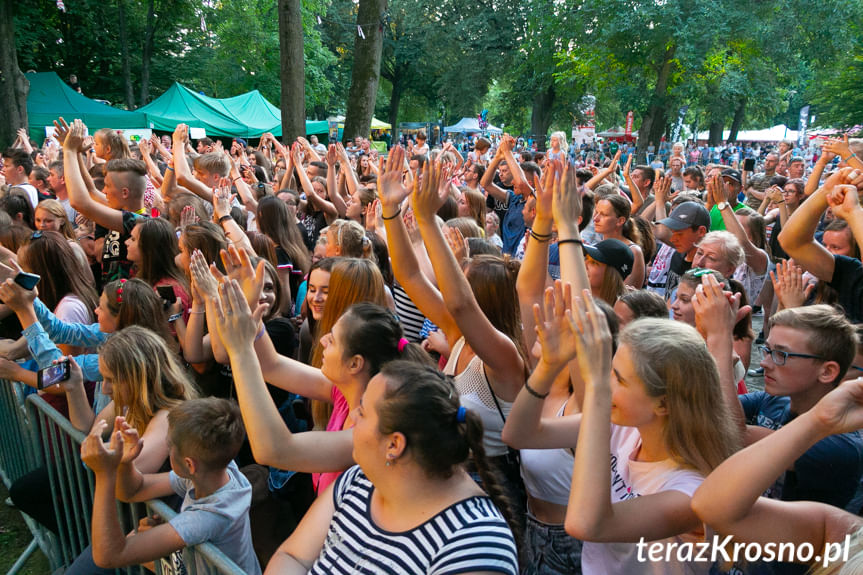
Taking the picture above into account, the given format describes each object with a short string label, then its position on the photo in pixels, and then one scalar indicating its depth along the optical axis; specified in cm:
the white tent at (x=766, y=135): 4888
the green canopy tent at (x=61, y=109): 1820
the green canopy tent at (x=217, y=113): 2142
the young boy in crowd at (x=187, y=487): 237
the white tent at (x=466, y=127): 3894
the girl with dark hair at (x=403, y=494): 172
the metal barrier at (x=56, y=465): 305
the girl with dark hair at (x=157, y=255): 407
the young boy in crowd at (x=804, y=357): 253
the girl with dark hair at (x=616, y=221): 489
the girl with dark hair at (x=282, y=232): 503
